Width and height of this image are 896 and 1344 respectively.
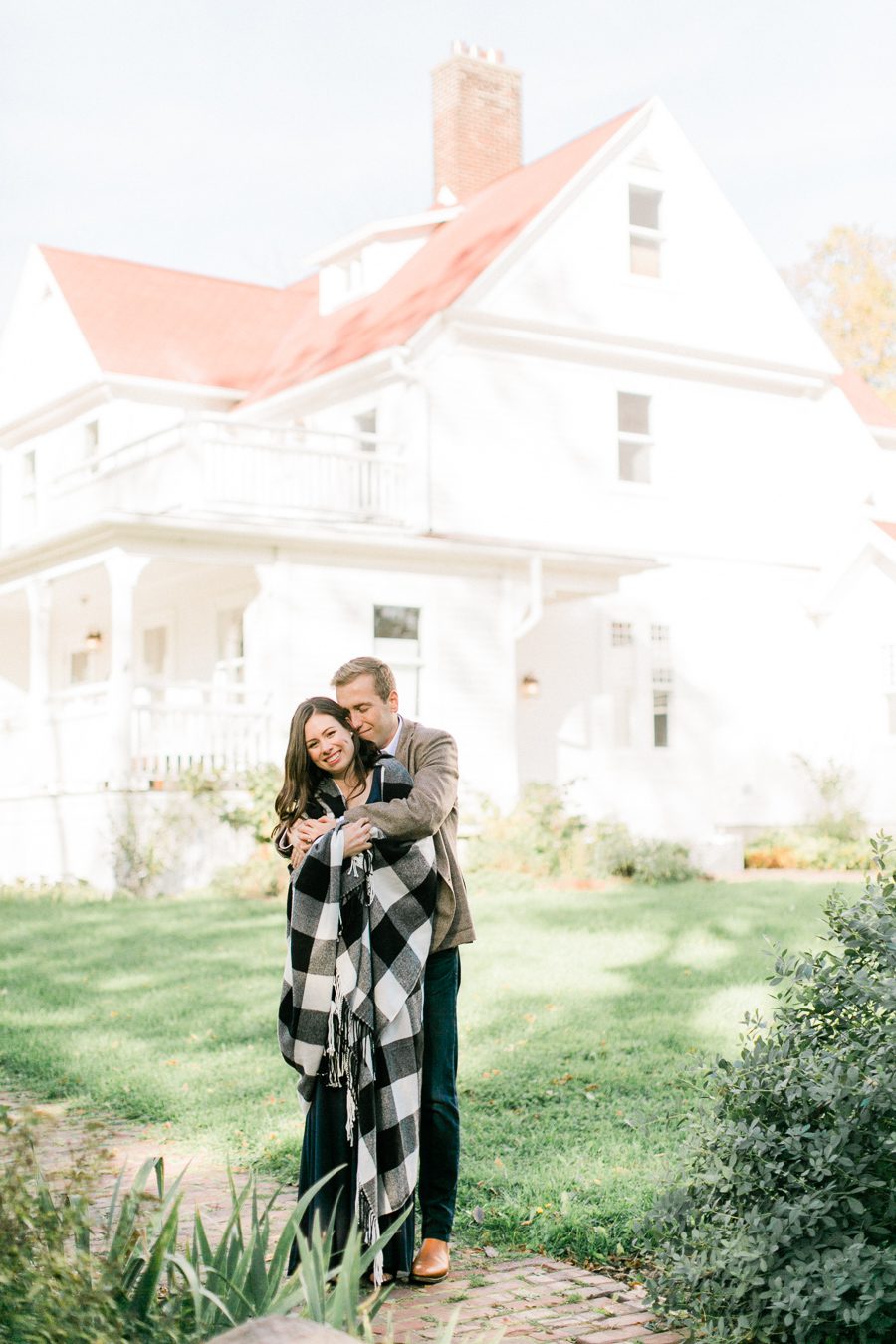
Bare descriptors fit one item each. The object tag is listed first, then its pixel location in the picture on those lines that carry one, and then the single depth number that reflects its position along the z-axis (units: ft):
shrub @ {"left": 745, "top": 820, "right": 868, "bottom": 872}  60.03
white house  57.67
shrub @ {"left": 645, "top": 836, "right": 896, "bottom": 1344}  11.90
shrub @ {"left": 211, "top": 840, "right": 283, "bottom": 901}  48.60
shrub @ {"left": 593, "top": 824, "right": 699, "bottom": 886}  51.62
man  14.70
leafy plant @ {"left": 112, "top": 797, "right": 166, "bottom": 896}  51.67
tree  117.39
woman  13.98
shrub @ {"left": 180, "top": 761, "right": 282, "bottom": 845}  52.06
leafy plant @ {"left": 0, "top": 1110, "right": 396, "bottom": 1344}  10.20
